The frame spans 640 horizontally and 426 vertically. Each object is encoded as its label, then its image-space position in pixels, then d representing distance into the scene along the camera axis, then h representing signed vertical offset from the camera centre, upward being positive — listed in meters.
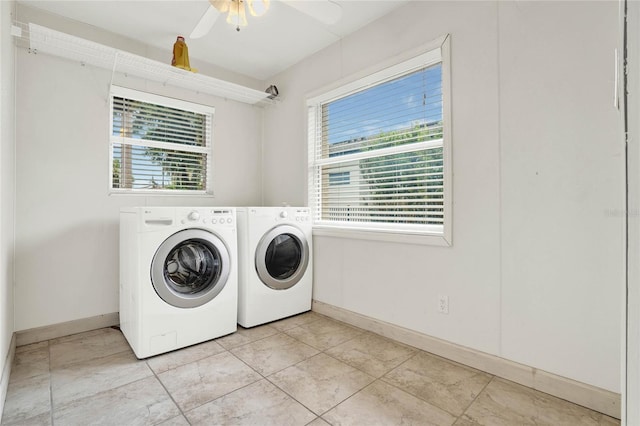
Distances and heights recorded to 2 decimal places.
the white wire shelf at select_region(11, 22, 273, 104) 2.02 +1.12
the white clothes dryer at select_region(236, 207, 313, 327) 2.44 -0.44
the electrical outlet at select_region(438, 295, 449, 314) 1.94 -0.60
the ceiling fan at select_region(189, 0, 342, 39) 1.64 +1.10
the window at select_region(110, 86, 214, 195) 2.59 +0.60
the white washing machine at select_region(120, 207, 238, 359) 1.94 -0.46
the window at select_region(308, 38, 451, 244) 2.05 +0.45
